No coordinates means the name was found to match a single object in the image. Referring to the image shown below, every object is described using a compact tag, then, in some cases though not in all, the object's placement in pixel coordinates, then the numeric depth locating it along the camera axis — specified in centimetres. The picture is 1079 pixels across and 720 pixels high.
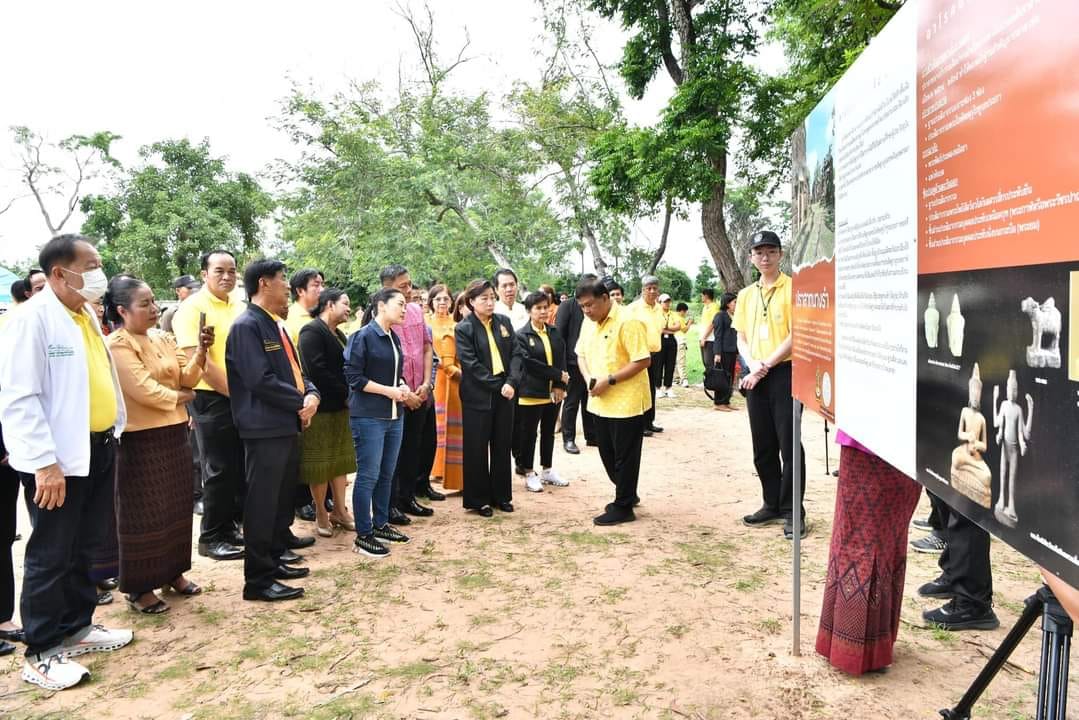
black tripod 170
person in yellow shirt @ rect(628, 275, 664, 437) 885
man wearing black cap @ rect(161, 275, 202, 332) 584
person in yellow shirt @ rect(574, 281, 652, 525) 512
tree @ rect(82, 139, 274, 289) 2502
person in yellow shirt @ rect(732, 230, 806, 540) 475
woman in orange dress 628
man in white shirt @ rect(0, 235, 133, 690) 285
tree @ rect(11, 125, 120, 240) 3033
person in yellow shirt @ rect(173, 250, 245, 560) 441
